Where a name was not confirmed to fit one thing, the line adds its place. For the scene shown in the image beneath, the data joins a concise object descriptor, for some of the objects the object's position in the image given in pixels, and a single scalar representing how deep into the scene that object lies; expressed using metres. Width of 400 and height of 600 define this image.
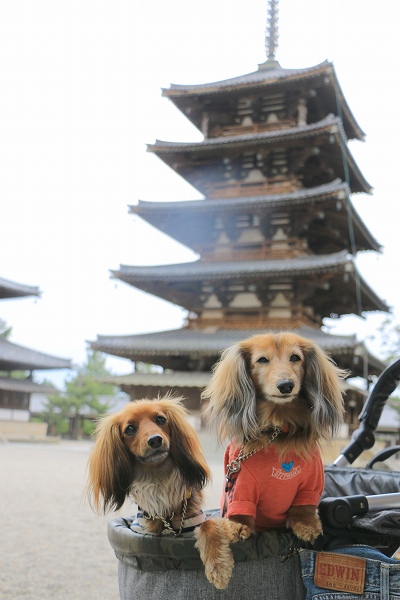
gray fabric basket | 1.65
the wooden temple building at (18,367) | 23.27
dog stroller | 1.66
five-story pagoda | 13.83
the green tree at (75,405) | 28.91
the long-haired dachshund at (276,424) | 1.88
